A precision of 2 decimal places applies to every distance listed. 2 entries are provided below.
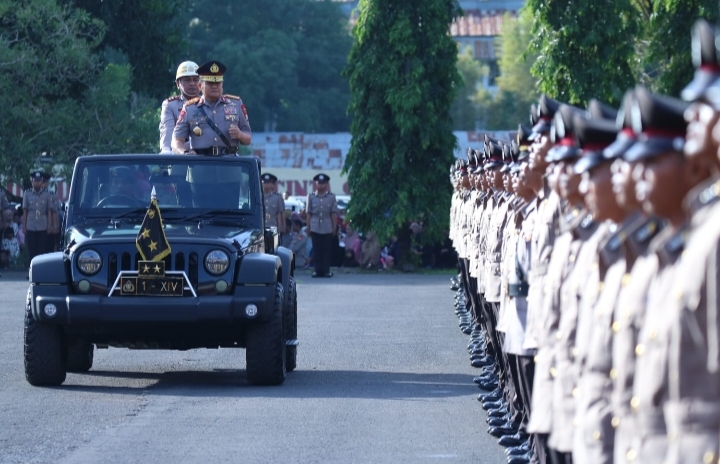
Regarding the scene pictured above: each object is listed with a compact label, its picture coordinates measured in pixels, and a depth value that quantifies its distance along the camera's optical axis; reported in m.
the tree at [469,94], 102.94
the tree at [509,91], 105.50
